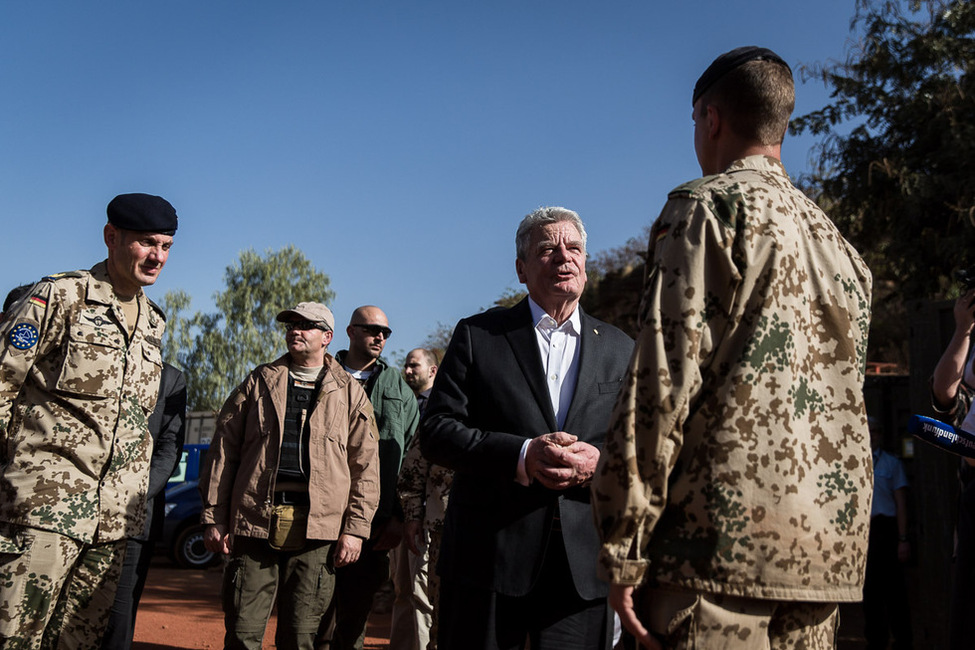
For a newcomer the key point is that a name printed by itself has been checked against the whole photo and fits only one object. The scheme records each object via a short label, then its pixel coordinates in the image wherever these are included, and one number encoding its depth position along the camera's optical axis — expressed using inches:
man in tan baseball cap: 183.8
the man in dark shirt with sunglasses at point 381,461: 223.5
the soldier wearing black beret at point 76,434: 135.4
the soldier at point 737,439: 75.4
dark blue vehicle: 538.6
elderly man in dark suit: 111.1
